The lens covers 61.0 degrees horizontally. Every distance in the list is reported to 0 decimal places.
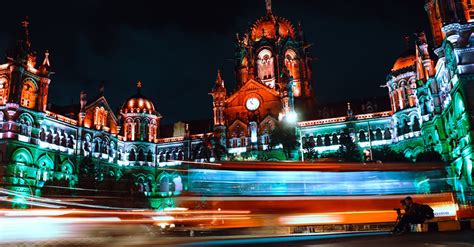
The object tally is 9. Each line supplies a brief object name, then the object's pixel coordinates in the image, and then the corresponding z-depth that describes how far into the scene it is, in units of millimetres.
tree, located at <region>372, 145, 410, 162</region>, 41000
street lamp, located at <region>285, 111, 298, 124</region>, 53591
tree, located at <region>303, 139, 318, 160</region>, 49281
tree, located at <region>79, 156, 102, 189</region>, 46781
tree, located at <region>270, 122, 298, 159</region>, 49166
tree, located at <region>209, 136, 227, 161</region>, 52534
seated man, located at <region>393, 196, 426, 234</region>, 13742
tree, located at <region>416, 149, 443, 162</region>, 37250
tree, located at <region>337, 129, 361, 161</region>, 43347
